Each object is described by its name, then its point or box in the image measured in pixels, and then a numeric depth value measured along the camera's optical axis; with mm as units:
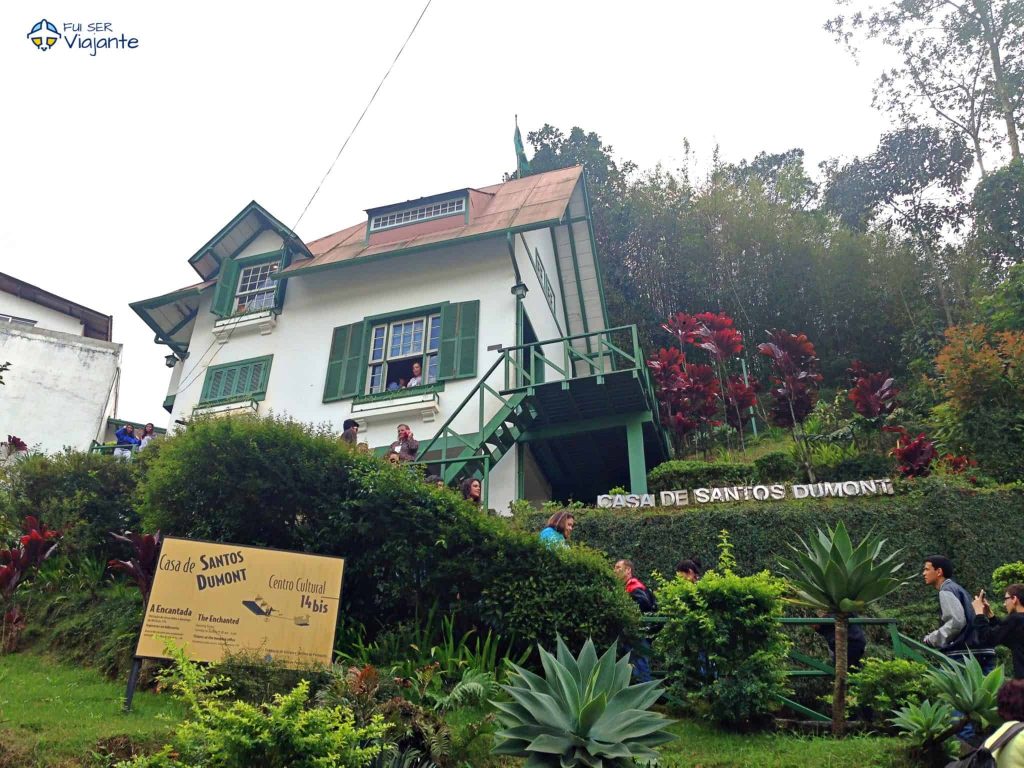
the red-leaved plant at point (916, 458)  12102
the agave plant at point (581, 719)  4902
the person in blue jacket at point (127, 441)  15516
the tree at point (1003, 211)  21734
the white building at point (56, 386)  20109
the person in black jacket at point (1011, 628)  6445
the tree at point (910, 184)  27938
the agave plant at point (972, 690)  5428
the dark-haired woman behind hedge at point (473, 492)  10109
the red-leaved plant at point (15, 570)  9570
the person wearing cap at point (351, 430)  11954
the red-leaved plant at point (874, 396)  15336
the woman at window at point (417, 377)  15289
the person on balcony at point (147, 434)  15681
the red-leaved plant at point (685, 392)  16859
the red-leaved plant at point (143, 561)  8578
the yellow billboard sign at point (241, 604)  6766
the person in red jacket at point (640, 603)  7307
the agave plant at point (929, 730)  5375
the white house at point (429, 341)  14227
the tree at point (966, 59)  25094
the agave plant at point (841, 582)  6113
